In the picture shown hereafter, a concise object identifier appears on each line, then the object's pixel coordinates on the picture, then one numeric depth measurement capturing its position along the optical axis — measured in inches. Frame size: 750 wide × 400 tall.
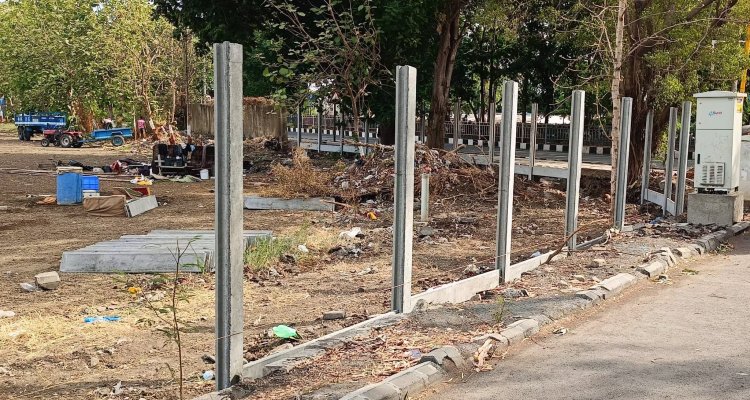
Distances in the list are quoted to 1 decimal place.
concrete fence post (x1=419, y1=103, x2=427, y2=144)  942.4
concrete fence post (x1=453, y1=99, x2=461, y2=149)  869.3
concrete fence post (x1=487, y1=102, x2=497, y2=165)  737.5
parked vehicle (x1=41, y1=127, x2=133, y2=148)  1390.3
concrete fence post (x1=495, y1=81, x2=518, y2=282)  292.0
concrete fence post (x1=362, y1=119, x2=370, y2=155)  960.3
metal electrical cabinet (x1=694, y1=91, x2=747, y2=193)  447.2
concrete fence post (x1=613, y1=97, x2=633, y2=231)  424.8
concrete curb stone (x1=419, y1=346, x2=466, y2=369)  195.8
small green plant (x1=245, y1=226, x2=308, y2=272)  344.2
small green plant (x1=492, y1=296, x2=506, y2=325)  238.5
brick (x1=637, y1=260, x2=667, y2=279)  324.2
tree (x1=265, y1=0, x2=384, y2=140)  727.6
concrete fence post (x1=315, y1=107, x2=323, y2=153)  1092.0
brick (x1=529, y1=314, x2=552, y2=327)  240.6
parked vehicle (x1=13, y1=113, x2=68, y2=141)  1584.6
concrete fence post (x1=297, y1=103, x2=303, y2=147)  1137.4
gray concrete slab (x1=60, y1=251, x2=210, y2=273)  335.3
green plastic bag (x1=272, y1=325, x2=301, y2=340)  226.7
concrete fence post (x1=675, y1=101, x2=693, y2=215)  477.7
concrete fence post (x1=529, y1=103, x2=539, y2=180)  714.3
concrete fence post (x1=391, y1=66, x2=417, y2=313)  237.3
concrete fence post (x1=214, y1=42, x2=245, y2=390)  169.6
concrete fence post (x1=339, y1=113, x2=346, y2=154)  1033.5
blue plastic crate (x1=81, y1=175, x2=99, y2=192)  582.6
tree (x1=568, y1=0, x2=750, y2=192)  562.6
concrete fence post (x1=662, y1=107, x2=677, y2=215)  494.9
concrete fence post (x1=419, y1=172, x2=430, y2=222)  494.0
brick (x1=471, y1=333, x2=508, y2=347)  215.9
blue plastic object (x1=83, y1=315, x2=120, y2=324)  255.8
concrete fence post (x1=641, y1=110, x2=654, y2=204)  531.5
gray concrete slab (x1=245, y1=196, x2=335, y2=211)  576.7
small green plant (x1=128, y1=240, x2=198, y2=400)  255.5
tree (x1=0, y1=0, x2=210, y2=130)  1498.5
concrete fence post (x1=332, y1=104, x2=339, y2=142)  1121.1
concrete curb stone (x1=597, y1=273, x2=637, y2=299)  287.6
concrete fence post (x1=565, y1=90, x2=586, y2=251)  358.6
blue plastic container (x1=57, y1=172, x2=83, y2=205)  588.4
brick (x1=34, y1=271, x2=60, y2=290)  305.7
